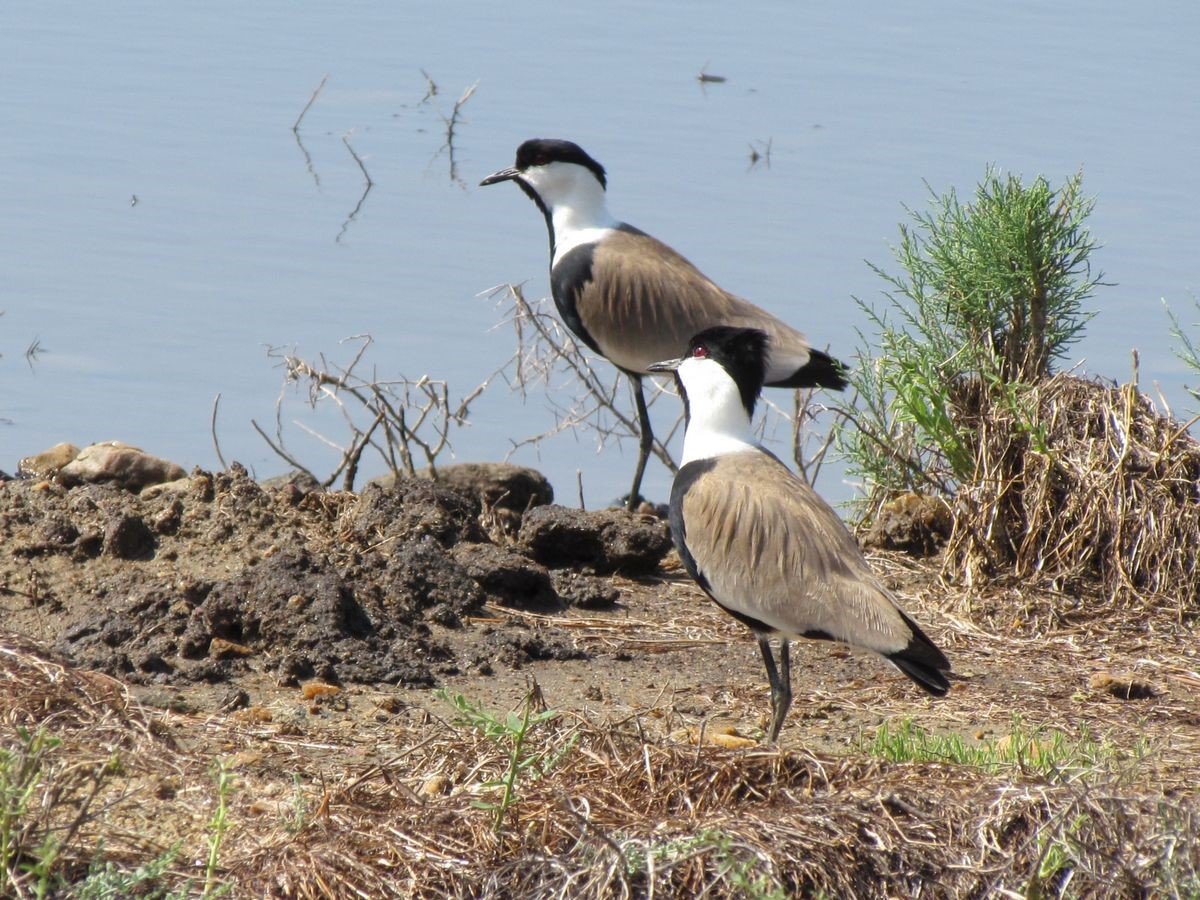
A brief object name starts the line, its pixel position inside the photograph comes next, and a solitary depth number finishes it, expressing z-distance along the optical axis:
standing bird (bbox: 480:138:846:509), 16.66
